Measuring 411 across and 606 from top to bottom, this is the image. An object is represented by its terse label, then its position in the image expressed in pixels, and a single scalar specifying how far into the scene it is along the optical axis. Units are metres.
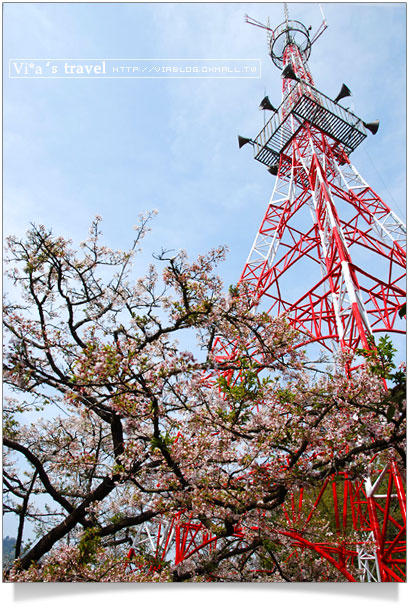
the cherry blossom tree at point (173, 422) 2.52
